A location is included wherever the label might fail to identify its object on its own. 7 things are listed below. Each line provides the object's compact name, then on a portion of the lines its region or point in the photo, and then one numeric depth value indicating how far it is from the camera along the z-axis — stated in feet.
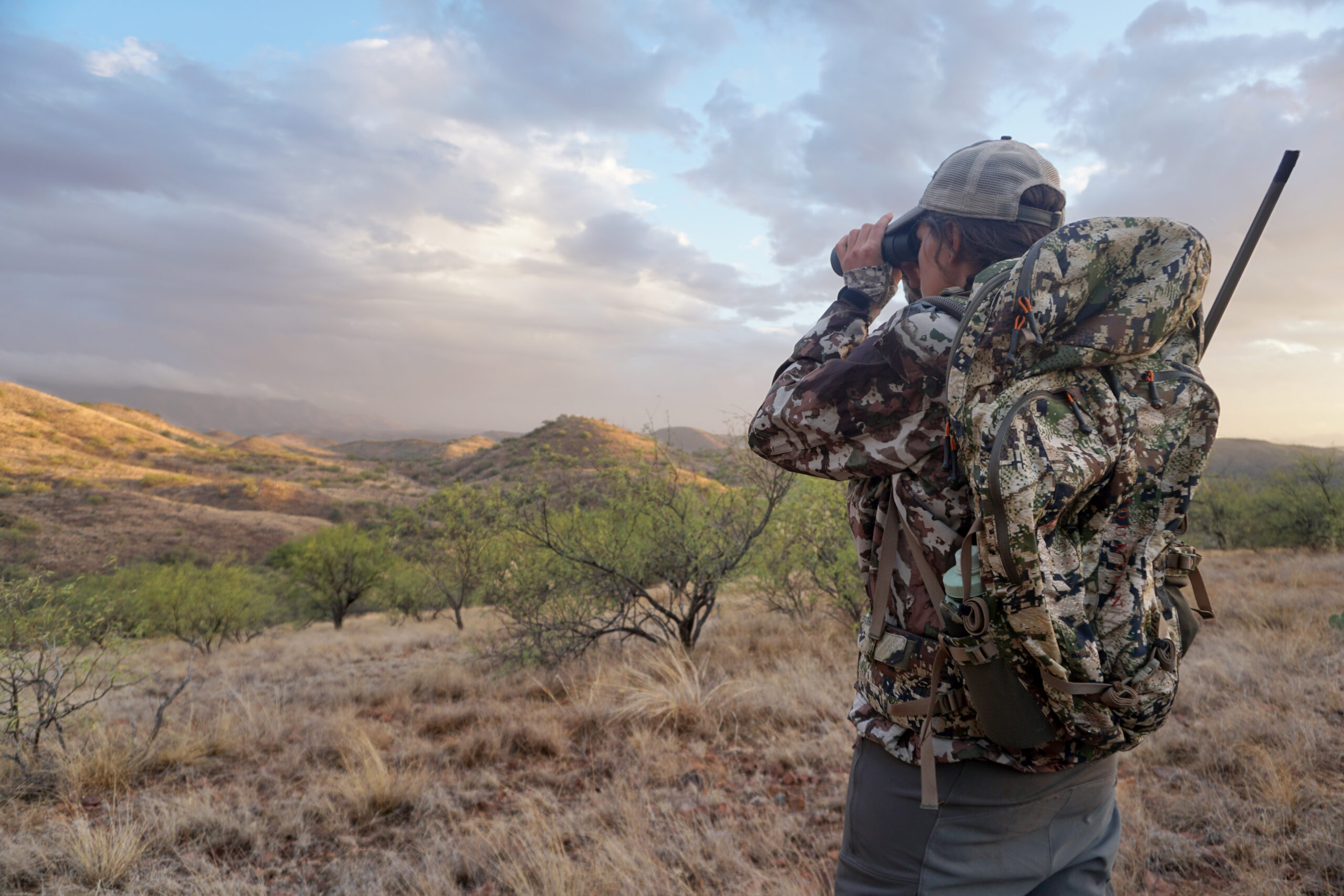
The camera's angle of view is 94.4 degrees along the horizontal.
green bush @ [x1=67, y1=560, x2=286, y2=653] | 54.29
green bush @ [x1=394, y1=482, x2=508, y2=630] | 46.55
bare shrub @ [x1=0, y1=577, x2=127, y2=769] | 14.38
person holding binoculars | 3.93
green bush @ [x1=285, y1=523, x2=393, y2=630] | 68.49
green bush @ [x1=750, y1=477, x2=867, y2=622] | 26.40
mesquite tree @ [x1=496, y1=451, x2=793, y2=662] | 23.22
